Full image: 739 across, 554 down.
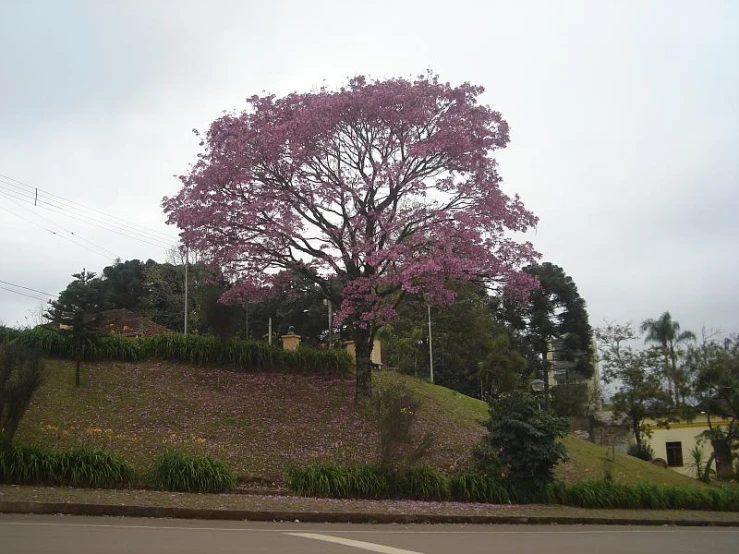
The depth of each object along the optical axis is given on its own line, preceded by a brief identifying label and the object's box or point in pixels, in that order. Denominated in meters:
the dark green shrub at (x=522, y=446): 15.52
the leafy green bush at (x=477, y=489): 15.27
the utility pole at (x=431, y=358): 36.12
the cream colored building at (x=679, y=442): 33.25
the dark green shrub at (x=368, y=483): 14.33
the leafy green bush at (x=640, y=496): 16.38
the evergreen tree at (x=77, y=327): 17.22
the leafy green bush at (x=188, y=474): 12.99
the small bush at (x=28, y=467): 12.08
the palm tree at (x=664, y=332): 43.31
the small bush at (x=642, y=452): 28.31
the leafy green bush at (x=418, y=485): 14.71
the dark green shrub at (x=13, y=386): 12.50
